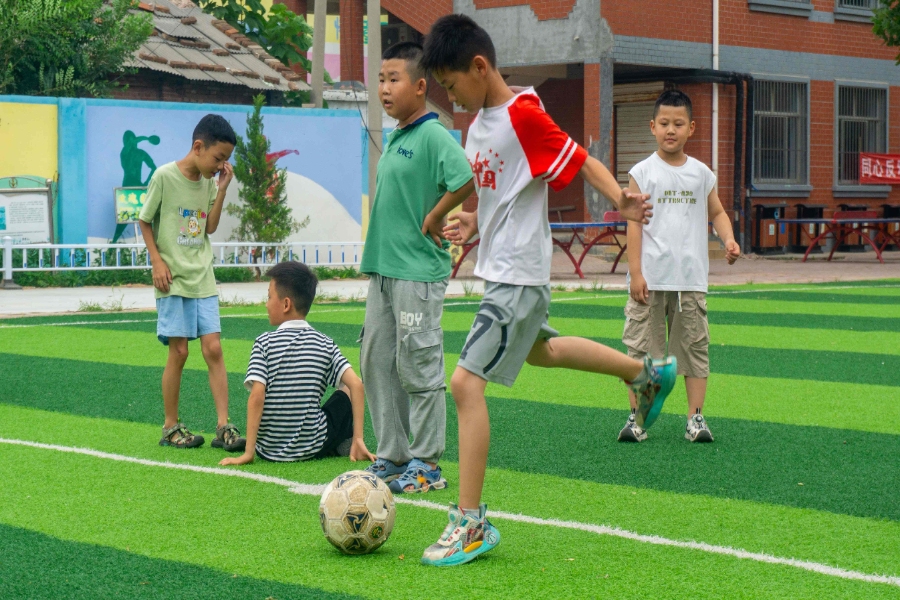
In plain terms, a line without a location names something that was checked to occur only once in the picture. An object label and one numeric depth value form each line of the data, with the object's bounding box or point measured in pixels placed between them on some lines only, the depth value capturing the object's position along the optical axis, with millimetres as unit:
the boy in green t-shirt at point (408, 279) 5465
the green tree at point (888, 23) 21914
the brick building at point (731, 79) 24594
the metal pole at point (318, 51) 21458
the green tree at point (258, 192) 20141
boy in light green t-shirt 6523
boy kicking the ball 4375
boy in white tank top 6777
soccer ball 4484
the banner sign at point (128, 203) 19406
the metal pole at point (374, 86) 19844
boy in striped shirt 6086
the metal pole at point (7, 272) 17500
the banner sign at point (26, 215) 18203
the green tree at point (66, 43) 19906
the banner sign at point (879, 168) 28844
